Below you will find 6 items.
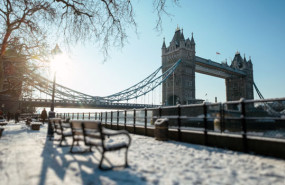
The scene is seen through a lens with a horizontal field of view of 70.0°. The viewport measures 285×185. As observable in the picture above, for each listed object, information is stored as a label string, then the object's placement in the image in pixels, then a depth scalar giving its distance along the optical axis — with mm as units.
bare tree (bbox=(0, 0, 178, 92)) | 5977
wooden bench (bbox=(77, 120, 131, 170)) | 2932
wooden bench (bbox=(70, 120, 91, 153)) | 3439
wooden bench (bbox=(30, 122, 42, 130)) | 10305
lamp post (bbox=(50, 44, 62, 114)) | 8761
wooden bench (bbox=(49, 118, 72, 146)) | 4652
